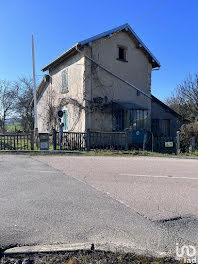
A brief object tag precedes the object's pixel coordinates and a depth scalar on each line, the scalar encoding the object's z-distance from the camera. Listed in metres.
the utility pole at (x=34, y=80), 15.52
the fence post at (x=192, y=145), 11.86
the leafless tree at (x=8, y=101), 30.17
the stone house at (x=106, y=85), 13.64
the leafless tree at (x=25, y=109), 28.73
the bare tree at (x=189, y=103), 17.64
